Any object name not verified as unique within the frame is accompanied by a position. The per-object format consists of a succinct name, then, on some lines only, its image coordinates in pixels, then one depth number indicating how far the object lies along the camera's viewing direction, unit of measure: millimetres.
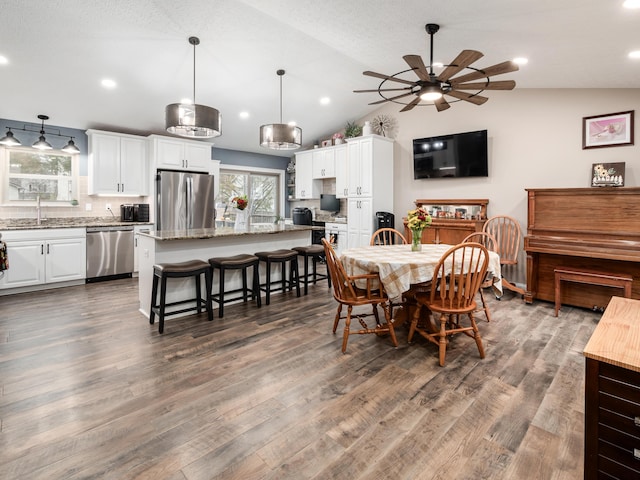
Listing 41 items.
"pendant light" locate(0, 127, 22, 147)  4551
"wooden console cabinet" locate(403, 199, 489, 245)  5102
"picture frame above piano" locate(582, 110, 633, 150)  3953
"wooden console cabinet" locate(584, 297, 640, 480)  1078
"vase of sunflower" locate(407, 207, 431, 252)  3213
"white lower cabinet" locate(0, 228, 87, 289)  4508
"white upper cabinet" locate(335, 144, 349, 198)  6684
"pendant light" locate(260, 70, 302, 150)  3785
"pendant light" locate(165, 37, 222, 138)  2963
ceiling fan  2414
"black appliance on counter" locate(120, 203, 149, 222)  5762
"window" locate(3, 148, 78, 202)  5062
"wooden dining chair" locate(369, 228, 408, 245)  6111
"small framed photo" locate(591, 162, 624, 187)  3935
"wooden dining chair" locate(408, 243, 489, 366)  2598
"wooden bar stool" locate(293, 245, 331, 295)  4645
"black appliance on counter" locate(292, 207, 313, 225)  7109
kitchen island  3641
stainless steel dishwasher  5199
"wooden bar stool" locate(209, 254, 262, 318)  3715
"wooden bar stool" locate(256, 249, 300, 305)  4145
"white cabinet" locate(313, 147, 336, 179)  7052
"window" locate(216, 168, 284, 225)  7430
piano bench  3434
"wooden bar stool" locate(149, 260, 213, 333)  3273
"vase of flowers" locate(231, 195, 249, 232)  4297
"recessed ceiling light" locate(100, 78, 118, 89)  4430
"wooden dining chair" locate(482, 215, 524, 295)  4727
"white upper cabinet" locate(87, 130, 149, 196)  5422
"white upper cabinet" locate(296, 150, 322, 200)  7496
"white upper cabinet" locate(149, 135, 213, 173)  5758
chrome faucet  5148
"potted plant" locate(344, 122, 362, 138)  6609
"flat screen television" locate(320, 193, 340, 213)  7248
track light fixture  4582
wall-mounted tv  5121
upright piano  3588
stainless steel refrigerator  5664
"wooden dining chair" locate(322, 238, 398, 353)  2885
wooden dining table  2754
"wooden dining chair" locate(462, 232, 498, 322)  3610
